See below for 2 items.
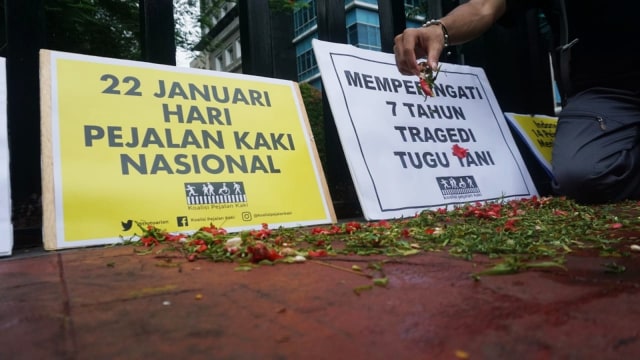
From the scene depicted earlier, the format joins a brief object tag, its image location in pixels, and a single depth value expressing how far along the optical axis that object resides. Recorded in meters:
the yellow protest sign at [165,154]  1.47
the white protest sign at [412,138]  1.96
